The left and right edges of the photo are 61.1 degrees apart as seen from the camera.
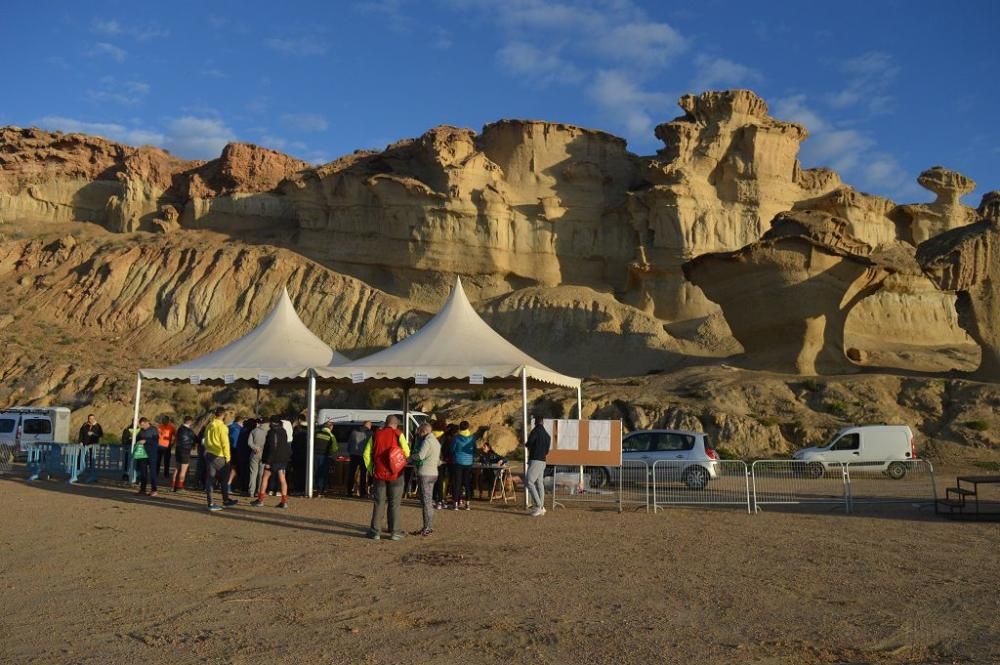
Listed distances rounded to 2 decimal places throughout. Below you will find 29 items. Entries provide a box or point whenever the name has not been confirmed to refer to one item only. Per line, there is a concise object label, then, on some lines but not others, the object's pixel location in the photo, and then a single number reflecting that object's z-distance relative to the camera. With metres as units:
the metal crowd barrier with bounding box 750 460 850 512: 15.04
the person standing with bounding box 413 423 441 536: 11.18
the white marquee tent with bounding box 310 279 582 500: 15.65
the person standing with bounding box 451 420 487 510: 14.05
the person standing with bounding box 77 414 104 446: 20.98
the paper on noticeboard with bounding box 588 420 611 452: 14.80
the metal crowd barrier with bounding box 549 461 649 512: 15.53
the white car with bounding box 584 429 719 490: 17.27
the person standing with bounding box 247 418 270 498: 14.33
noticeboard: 14.76
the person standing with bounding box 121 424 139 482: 18.98
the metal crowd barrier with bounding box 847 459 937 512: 15.98
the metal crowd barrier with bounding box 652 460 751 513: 15.27
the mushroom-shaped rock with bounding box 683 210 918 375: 37.03
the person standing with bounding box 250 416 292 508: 13.88
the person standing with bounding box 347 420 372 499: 16.67
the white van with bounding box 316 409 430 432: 23.80
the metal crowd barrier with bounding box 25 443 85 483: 18.91
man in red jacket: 10.70
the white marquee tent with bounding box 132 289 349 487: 17.11
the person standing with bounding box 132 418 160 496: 15.84
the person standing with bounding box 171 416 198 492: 15.74
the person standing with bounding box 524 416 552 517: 13.25
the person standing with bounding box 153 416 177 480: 17.48
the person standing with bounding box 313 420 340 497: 16.98
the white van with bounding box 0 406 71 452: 27.28
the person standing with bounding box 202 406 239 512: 13.77
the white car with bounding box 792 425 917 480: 21.08
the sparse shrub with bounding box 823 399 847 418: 30.16
